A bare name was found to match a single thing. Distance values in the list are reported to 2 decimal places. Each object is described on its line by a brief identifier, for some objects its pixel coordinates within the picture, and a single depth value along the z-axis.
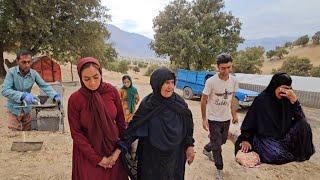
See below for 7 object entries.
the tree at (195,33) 15.00
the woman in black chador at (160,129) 1.95
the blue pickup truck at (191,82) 10.05
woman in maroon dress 1.87
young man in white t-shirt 3.02
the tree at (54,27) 12.03
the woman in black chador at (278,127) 1.94
